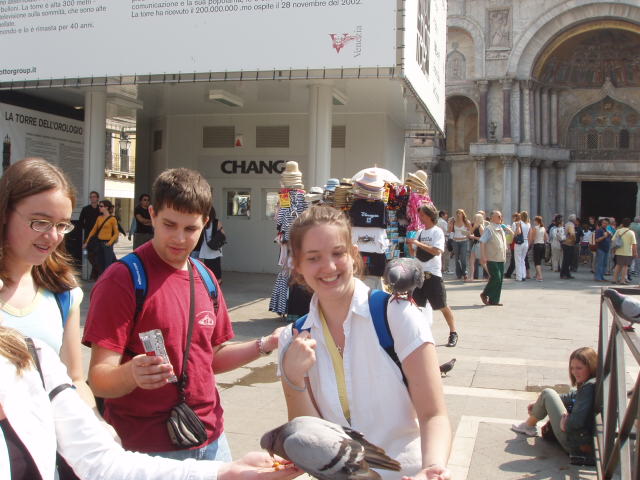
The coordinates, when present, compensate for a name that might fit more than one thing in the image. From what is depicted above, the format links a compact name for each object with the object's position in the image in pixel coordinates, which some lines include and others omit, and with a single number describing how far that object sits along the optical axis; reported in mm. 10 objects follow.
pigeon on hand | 1544
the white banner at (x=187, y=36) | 11172
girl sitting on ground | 4750
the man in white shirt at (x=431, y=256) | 8391
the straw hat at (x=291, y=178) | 9588
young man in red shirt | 2514
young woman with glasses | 2275
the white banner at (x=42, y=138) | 14453
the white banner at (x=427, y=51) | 11469
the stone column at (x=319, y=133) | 12984
